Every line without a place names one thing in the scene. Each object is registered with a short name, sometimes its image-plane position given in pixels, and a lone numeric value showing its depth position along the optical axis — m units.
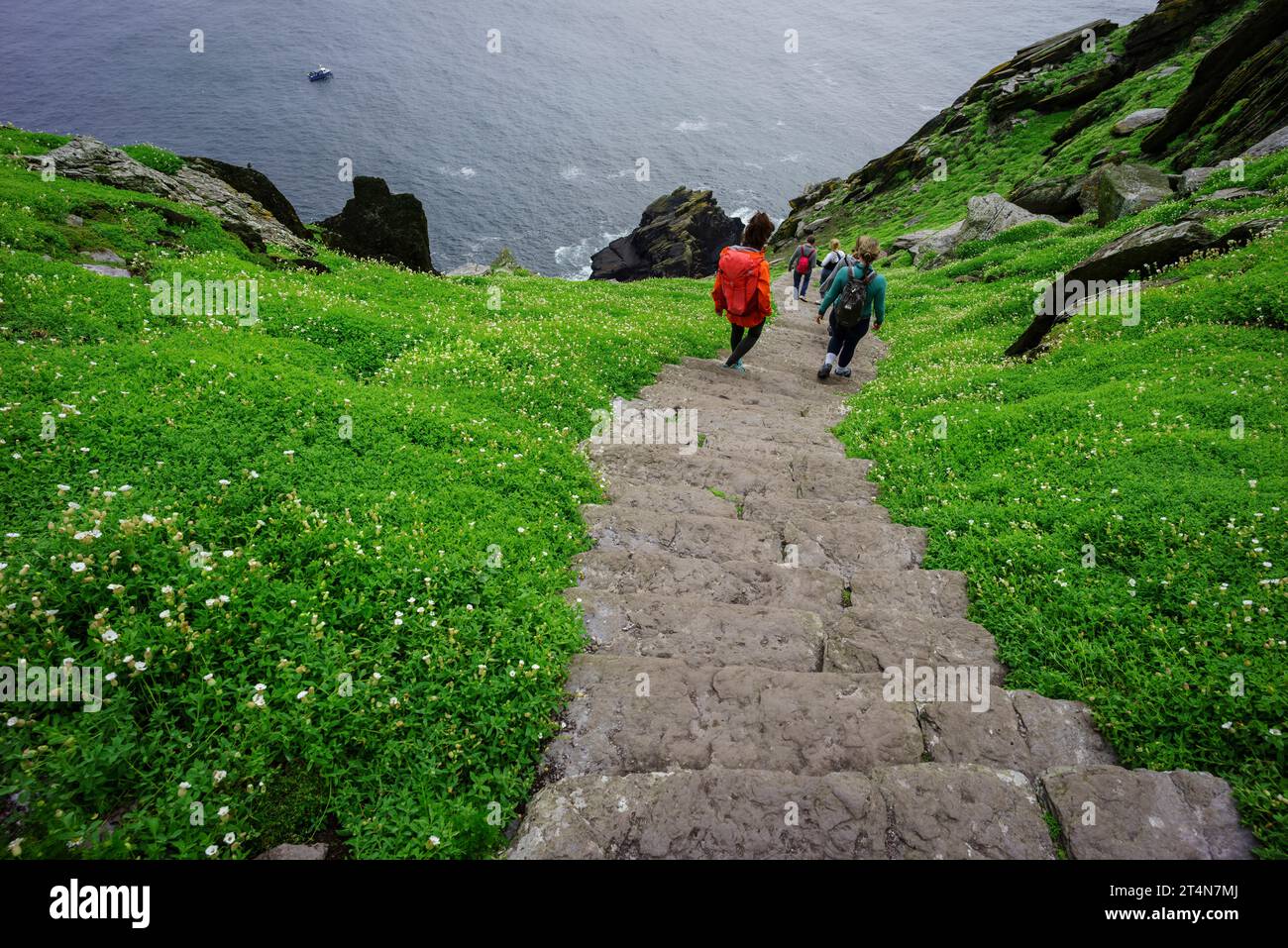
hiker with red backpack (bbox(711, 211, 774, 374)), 14.95
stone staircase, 4.84
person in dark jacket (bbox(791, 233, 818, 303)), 32.06
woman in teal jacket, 16.12
